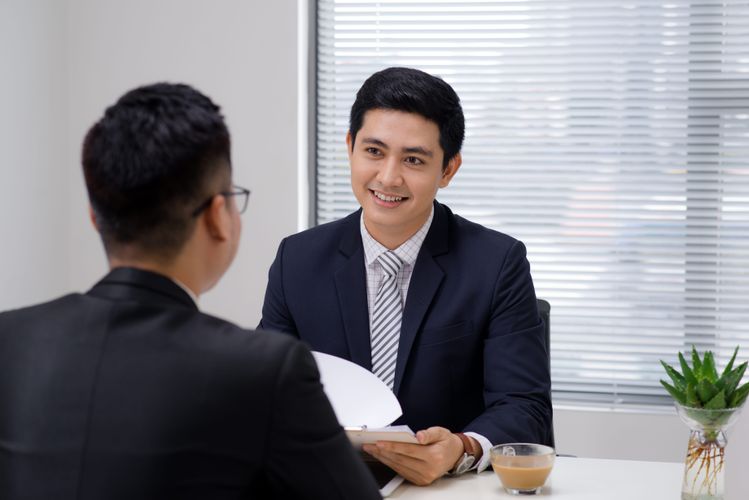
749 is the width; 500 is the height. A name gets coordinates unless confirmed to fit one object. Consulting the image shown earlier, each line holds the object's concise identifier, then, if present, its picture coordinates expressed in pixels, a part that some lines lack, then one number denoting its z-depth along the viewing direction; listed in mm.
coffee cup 2582
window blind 3648
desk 2593
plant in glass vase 2552
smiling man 2876
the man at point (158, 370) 2019
